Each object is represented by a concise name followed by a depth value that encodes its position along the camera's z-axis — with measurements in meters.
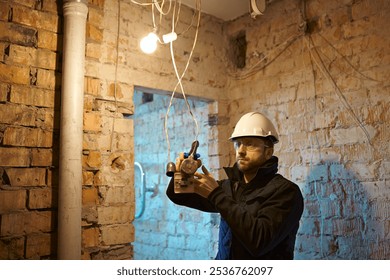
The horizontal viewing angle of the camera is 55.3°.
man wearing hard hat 1.60
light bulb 2.28
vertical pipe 1.99
